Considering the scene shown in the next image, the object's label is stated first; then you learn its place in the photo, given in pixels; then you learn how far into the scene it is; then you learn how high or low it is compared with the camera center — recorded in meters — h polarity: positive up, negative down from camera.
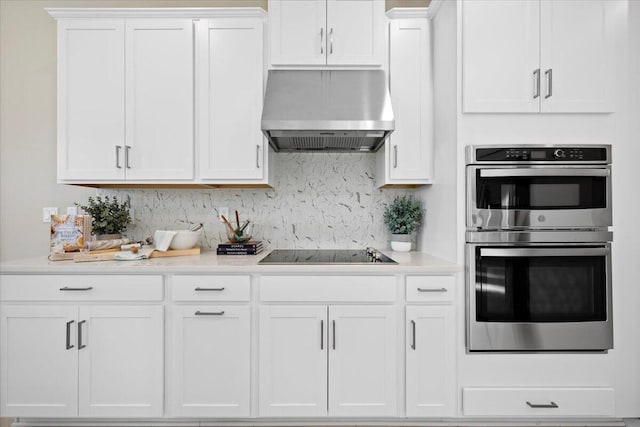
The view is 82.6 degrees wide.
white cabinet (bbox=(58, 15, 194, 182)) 2.20 +0.73
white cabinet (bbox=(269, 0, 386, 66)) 2.19 +1.09
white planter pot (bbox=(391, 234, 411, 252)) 2.45 -0.20
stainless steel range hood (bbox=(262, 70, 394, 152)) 2.01 +0.61
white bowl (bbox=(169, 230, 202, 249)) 2.31 -0.17
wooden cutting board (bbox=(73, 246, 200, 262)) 2.03 -0.24
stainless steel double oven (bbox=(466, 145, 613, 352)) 1.86 -0.16
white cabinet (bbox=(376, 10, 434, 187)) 2.24 +0.80
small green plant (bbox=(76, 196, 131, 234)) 2.43 -0.02
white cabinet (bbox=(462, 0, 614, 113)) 1.89 +0.82
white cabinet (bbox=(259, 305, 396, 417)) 1.88 -0.76
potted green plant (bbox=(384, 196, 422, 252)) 2.46 -0.05
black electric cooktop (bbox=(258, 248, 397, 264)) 2.02 -0.26
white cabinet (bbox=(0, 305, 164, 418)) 1.88 -0.74
